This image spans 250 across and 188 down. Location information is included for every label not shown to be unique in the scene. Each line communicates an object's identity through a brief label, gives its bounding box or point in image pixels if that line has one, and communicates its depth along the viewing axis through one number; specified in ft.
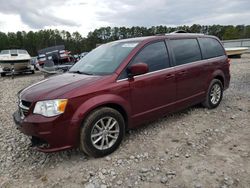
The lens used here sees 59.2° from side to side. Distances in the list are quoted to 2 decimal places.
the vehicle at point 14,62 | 44.83
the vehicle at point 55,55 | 48.29
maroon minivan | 9.45
